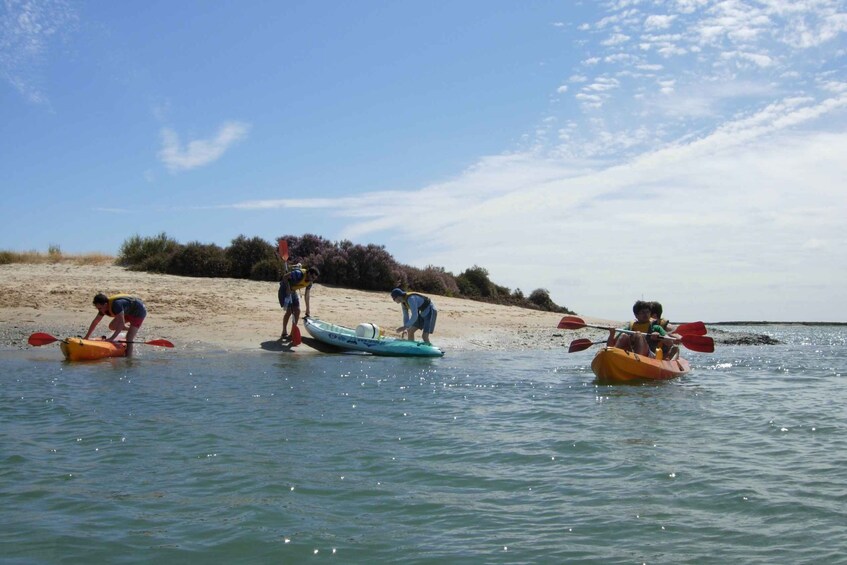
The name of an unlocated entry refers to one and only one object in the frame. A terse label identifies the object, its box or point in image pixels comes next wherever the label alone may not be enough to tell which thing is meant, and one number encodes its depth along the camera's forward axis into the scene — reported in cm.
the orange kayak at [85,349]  1496
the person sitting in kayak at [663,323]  1519
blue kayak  1728
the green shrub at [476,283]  3136
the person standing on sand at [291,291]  1792
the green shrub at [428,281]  2787
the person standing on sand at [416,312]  1788
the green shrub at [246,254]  2620
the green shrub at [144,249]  2702
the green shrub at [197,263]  2572
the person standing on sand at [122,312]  1557
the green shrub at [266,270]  2564
